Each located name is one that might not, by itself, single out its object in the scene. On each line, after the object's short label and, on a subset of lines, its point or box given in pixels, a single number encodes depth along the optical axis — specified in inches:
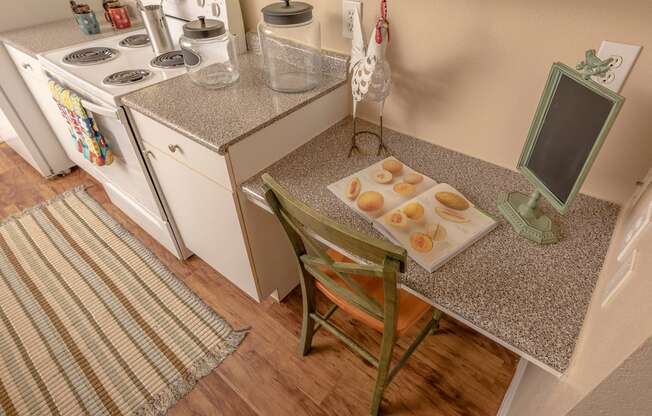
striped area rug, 54.9
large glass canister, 53.0
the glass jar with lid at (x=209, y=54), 50.4
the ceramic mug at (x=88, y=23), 72.6
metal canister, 59.8
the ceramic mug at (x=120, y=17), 75.2
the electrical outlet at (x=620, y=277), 21.6
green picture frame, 26.8
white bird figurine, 41.7
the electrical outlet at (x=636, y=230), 24.5
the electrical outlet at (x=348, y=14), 47.9
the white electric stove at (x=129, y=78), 54.9
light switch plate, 32.9
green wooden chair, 27.9
